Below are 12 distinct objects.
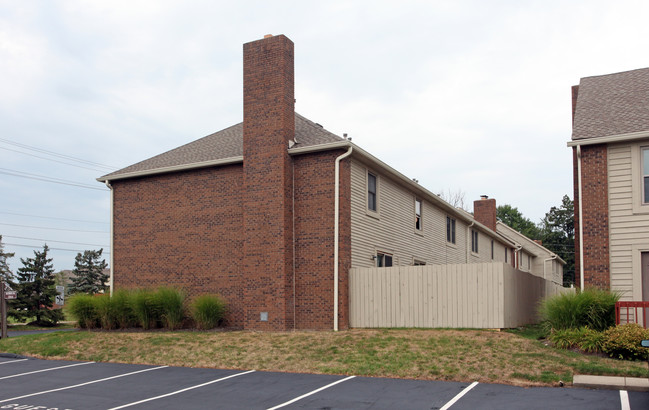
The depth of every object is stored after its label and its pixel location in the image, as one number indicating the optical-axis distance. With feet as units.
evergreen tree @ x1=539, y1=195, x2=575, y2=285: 237.86
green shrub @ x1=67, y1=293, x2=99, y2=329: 69.72
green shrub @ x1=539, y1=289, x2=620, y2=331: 47.93
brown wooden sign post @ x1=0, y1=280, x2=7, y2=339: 74.18
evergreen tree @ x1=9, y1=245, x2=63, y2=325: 119.14
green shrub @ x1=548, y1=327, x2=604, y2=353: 44.01
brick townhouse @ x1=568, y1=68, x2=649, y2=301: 53.67
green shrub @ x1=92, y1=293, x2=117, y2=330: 68.33
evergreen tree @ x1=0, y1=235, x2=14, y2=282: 136.46
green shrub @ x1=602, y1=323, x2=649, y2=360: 41.42
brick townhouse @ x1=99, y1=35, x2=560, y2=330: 61.57
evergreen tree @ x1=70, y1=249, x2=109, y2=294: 171.83
